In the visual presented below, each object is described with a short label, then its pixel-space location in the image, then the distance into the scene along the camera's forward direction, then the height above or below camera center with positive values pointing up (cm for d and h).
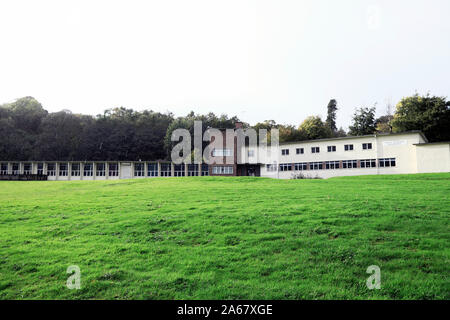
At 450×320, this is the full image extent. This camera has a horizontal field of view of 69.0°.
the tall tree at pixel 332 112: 9194 +1729
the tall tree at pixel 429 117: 5334 +904
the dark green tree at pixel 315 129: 6575 +903
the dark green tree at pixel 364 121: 6688 +1059
